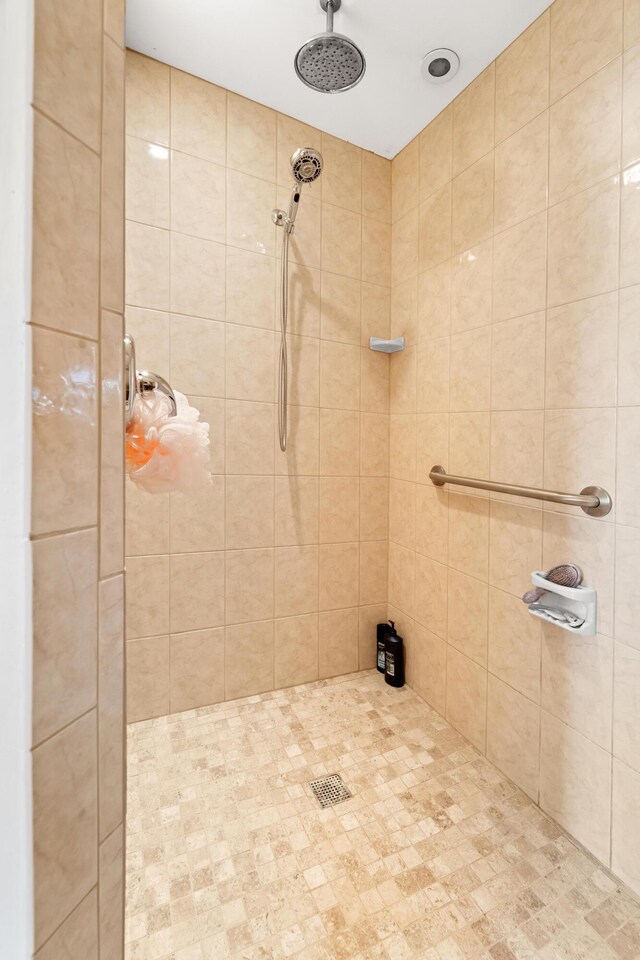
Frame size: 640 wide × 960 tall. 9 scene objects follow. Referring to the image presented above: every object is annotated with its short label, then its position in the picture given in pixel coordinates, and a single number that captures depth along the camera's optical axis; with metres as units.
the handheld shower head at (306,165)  1.26
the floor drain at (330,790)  1.14
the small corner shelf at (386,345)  1.69
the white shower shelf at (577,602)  0.99
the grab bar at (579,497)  0.99
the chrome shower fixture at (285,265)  1.31
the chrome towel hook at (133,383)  0.48
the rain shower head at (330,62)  1.10
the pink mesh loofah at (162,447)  0.56
